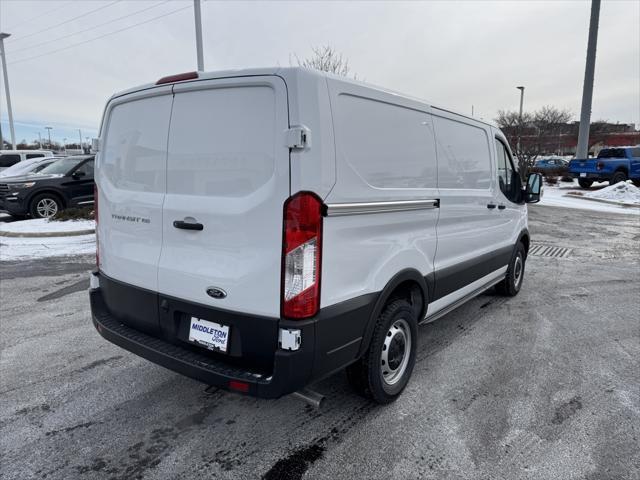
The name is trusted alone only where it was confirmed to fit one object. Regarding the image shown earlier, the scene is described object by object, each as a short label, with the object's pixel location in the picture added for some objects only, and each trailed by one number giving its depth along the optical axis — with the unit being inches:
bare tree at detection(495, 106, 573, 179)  981.8
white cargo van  90.6
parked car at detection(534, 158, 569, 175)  1163.9
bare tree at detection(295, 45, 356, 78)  709.3
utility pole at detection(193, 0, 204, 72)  565.9
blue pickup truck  826.6
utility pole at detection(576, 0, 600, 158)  791.7
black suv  420.5
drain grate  333.4
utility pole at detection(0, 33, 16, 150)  1083.3
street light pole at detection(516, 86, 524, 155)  983.8
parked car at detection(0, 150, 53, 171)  649.6
